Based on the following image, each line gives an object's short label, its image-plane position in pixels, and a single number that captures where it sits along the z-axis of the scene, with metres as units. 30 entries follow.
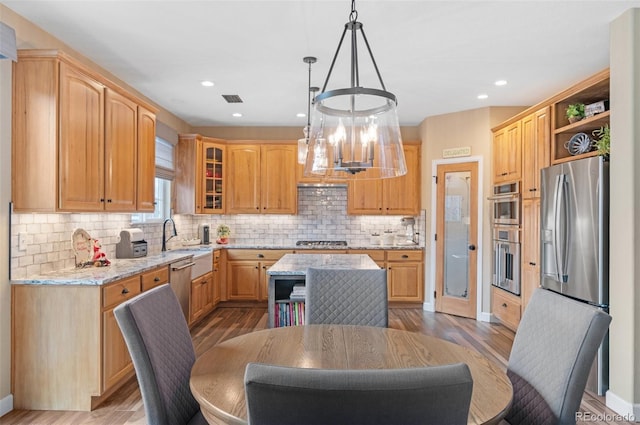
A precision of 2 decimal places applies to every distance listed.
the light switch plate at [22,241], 2.58
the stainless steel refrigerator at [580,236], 2.75
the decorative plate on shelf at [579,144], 3.31
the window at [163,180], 4.93
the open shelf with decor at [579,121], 3.07
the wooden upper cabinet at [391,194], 5.67
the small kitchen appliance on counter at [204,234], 5.69
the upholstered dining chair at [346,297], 2.27
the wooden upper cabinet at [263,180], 5.71
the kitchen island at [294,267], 3.00
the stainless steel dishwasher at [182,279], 3.77
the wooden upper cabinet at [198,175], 5.43
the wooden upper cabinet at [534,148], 3.69
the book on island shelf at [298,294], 3.08
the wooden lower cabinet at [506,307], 4.13
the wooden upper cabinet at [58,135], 2.52
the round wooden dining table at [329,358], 1.12
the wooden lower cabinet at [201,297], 4.37
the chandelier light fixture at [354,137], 1.74
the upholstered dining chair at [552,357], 1.30
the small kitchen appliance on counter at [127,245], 3.69
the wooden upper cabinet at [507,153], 4.18
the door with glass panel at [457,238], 4.93
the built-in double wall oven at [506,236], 4.18
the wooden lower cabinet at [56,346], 2.54
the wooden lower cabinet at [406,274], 5.39
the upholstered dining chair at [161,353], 1.31
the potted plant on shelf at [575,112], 3.34
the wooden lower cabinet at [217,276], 5.12
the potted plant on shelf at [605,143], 2.80
